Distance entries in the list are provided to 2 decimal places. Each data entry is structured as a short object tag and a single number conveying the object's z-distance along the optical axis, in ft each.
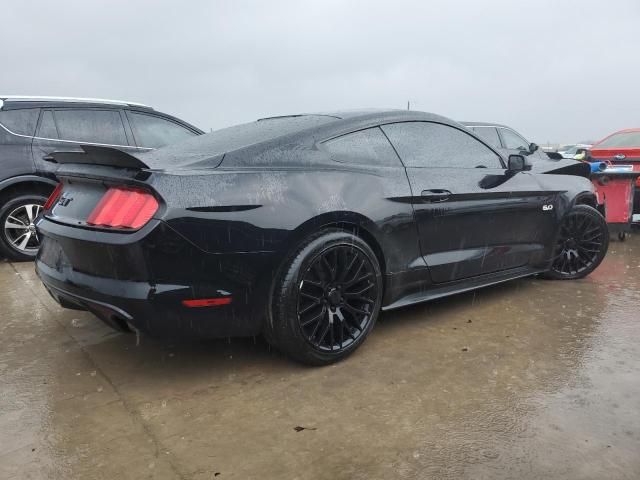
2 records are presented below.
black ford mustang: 7.80
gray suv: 16.81
